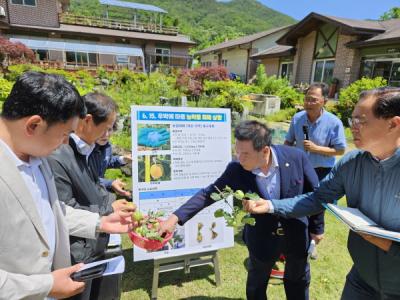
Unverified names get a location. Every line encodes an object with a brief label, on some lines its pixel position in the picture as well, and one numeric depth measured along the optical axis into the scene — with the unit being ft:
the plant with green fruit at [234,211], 5.85
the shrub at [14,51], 55.47
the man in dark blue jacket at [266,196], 6.72
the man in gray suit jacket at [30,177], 3.55
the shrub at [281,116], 37.04
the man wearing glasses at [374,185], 4.79
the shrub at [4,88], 24.44
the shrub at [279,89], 44.24
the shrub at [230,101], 30.58
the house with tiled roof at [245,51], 91.29
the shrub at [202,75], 49.32
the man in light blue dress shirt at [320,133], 11.03
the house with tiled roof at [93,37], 77.15
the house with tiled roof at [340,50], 43.09
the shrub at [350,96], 35.24
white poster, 8.27
